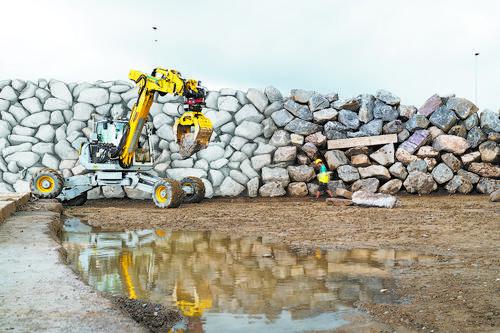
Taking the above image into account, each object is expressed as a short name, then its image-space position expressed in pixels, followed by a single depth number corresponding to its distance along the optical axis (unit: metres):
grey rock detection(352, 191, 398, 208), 10.96
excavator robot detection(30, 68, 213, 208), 10.91
